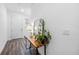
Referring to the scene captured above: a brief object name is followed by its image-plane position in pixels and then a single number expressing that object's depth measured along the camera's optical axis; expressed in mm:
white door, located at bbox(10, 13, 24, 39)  2270
